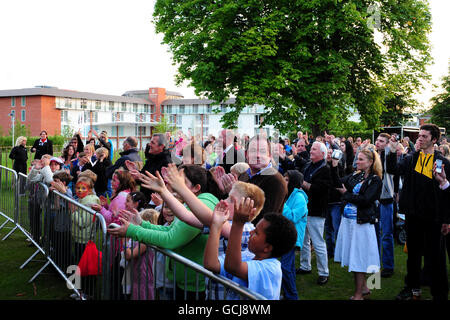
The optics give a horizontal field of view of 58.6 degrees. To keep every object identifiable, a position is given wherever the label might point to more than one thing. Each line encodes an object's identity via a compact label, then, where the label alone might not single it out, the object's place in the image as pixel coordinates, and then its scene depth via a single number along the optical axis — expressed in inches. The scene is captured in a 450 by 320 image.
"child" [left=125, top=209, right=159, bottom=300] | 127.6
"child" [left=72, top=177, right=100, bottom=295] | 172.7
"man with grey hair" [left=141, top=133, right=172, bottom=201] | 261.2
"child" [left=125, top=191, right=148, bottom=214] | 188.5
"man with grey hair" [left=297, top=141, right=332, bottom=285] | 235.5
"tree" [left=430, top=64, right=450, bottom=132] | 1840.6
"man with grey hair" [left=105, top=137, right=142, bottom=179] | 295.0
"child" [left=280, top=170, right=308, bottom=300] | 212.8
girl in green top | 116.9
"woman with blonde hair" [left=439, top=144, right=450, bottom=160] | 304.7
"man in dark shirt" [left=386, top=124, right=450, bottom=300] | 194.7
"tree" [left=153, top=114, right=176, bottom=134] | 2815.0
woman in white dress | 203.9
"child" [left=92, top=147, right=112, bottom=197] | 337.1
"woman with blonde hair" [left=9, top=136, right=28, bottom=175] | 577.3
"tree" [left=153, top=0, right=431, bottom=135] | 711.1
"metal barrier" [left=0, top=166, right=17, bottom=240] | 320.8
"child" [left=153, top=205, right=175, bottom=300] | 123.0
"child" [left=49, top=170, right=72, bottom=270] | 199.5
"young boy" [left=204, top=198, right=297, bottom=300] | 99.0
